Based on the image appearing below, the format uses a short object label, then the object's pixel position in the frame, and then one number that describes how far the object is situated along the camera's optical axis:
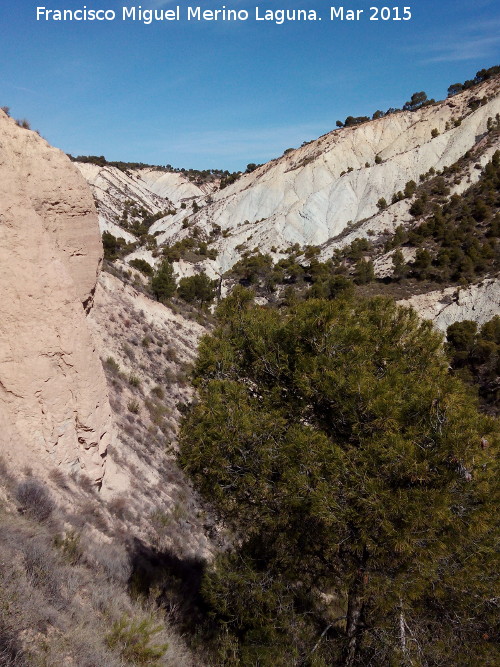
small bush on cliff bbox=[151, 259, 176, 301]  25.48
